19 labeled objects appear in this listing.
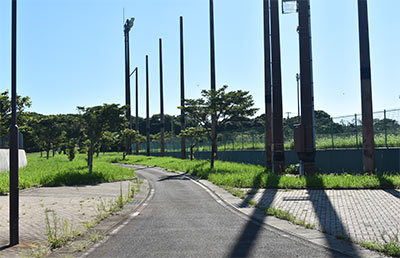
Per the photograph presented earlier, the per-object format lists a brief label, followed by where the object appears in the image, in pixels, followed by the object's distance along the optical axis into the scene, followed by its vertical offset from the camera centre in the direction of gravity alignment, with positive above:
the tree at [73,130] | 22.19 +0.86
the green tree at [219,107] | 24.84 +2.21
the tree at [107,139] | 23.49 +0.34
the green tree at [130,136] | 46.34 +1.03
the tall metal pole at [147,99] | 53.48 +5.97
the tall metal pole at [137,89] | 59.25 +8.08
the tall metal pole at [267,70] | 20.03 +3.53
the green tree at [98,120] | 21.83 +1.36
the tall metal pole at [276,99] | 18.86 +2.04
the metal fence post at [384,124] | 19.16 +0.75
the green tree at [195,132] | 26.78 +0.78
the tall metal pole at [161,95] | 47.95 +5.83
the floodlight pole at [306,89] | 16.00 +2.07
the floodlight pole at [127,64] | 56.53 +11.36
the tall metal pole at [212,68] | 25.54 +5.71
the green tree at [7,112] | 25.66 +2.29
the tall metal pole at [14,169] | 6.80 -0.37
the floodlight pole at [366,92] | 16.27 +1.93
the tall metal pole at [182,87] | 38.73 +5.47
